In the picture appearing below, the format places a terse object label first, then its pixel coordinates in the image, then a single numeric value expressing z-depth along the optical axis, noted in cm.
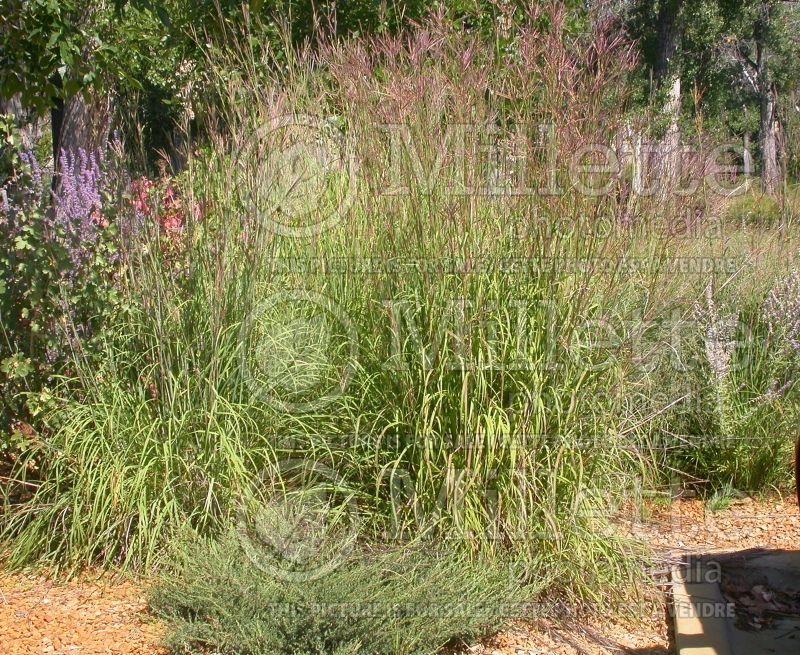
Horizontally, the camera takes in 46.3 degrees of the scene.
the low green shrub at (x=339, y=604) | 312
